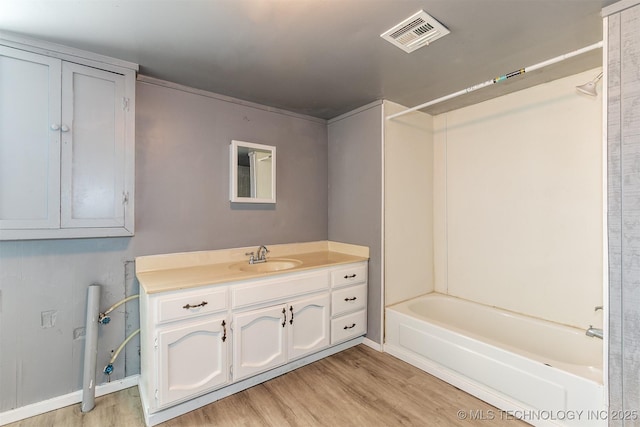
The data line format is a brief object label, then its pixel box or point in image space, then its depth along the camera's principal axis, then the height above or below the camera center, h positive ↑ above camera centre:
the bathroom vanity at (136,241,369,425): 1.66 -0.73
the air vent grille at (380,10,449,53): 1.45 +1.00
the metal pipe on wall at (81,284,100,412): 1.76 -0.86
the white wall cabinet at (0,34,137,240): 1.54 +0.41
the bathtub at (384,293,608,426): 1.53 -0.98
